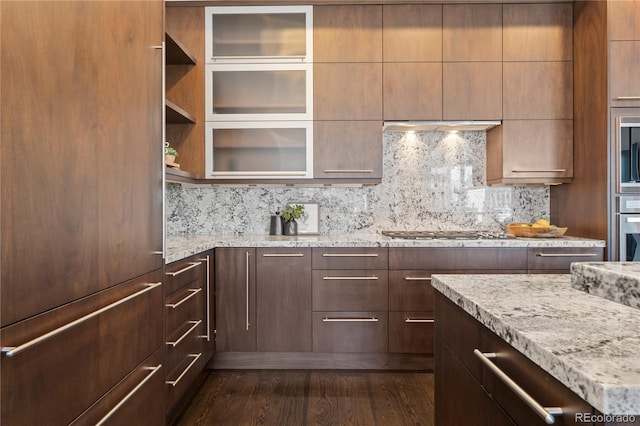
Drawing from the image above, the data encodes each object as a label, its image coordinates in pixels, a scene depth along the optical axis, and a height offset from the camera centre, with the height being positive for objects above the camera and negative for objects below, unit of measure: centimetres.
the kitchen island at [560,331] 53 -22
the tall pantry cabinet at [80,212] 85 +0
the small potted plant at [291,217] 304 -4
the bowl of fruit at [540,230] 278 -13
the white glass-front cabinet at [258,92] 286 +88
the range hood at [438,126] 289 +66
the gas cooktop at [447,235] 270 -17
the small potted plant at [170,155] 240 +35
